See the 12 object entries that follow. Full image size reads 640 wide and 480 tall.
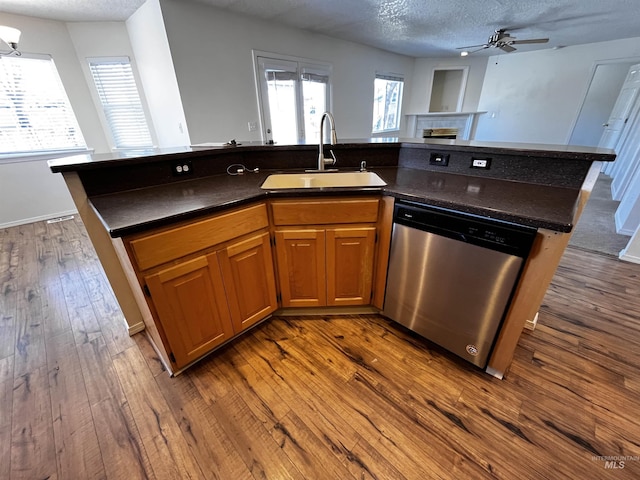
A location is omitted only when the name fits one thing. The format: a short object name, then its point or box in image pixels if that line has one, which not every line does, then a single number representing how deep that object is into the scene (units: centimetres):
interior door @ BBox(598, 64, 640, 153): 480
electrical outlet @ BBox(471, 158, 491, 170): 158
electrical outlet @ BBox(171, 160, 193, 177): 165
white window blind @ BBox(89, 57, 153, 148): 362
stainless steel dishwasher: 112
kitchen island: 110
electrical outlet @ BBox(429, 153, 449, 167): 174
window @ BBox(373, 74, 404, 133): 566
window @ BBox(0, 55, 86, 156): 326
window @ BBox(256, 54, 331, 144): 366
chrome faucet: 168
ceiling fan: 371
